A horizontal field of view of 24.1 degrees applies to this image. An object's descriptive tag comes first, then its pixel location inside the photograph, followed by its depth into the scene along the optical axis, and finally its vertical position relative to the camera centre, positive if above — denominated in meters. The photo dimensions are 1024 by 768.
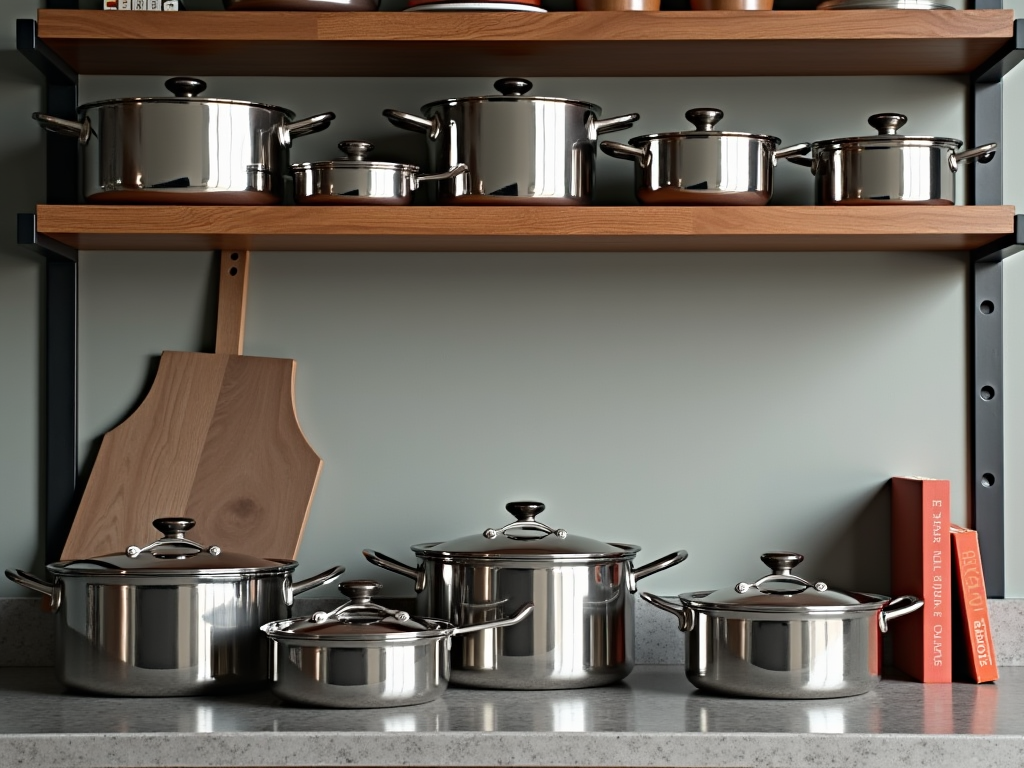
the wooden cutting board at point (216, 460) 2.71 -0.05
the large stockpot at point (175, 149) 2.54 +0.29
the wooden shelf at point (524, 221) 2.54 +0.21
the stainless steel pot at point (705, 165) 2.56 +0.27
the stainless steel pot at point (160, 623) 2.48 -0.21
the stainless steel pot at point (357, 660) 2.43 -0.23
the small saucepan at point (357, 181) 2.56 +0.26
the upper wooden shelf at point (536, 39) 2.58 +0.42
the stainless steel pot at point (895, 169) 2.56 +0.27
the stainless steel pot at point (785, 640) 2.48 -0.22
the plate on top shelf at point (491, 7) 2.60 +0.46
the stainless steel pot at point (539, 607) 2.52 -0.20
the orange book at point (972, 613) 2.60 -0.22
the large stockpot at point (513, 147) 2.56 +0.29
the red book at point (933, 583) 2.60 -0.18
